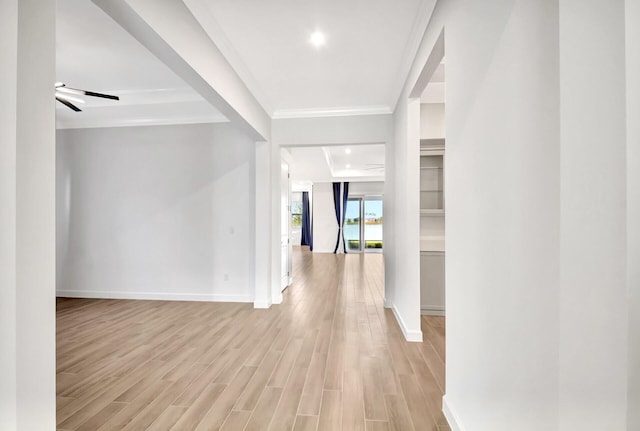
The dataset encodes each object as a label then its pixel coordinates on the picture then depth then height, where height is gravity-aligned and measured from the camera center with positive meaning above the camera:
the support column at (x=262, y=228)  4.20 -0.19
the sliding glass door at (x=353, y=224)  11.47 -0.36
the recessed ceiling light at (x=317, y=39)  2.57 +1.58
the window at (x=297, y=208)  13.02 +0.30
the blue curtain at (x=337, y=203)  11.39 +0.45
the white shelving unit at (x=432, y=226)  3.83 -0.15
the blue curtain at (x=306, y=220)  12.73 -0.23
